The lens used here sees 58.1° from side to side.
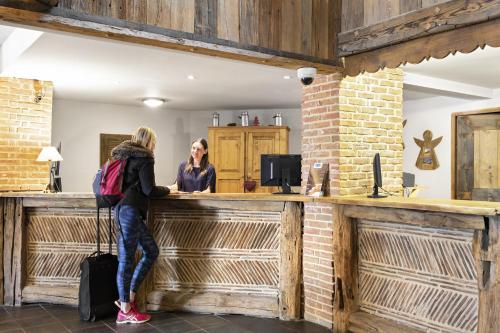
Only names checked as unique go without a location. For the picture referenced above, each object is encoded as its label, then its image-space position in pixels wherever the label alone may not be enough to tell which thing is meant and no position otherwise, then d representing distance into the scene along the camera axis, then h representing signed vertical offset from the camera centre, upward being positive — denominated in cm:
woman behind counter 485 -5
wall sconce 591 +100
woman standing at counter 384 -41
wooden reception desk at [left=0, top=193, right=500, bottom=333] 310 -77
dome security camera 376 +80
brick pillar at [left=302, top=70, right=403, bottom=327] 404 +24
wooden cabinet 858 +37
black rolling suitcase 396 -107
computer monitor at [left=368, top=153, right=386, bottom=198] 394 -2
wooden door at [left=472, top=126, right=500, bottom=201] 694 +11
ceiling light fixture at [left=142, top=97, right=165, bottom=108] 789 +117
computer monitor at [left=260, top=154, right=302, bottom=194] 454 -2
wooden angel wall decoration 762 +30
